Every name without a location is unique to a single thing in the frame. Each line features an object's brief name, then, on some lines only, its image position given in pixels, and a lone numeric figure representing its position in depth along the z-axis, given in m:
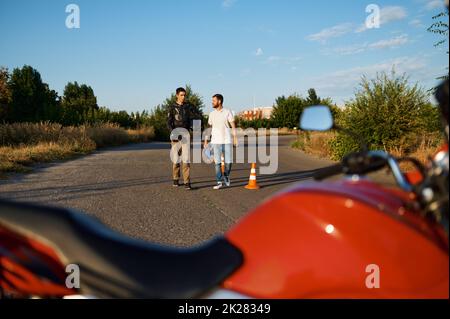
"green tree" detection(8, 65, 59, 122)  38.47
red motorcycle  1.24
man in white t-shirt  8.10
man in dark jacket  7.89
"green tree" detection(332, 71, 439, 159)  13.04
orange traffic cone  8.05
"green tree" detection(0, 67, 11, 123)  25.80
